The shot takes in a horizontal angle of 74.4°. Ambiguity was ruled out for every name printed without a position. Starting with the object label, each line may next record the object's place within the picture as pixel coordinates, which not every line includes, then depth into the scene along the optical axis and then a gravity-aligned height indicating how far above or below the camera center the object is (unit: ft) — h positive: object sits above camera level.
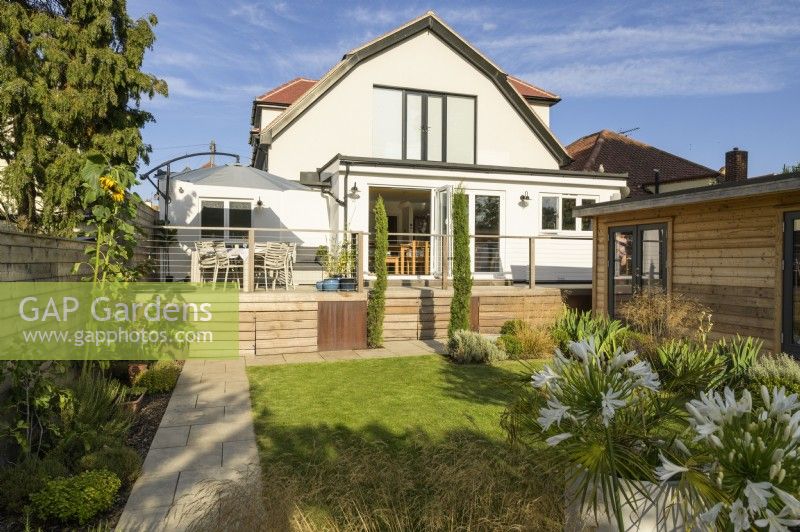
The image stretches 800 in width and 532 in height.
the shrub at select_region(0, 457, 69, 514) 12.76 -5.58
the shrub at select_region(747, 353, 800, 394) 21.12 -4.55
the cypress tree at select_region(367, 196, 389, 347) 34.45 -1.66
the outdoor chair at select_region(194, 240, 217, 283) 36.04 +0.20
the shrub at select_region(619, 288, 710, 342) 30.73 -2.95
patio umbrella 38.91 +6.17
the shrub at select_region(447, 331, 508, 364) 31.96 -5.36
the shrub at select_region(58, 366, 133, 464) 15.24 -5.15
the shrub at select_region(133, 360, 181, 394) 24.04 -5.58
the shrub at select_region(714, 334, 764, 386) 23.17 -4.30
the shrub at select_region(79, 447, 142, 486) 14.39 -5.68
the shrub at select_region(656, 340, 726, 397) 21.91 -4.44
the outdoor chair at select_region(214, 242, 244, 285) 35.99 +0.00
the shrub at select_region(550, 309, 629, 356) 28.68 -3.89
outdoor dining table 34.24 -0.34
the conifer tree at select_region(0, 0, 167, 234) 31.22 +9.82
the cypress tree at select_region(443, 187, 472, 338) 34.88 -0.83
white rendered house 47.52 +12.50
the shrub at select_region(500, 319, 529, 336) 37.19 -4.57
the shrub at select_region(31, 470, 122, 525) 12.12 -5.67
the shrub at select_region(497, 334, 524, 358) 33.60 -5.34
